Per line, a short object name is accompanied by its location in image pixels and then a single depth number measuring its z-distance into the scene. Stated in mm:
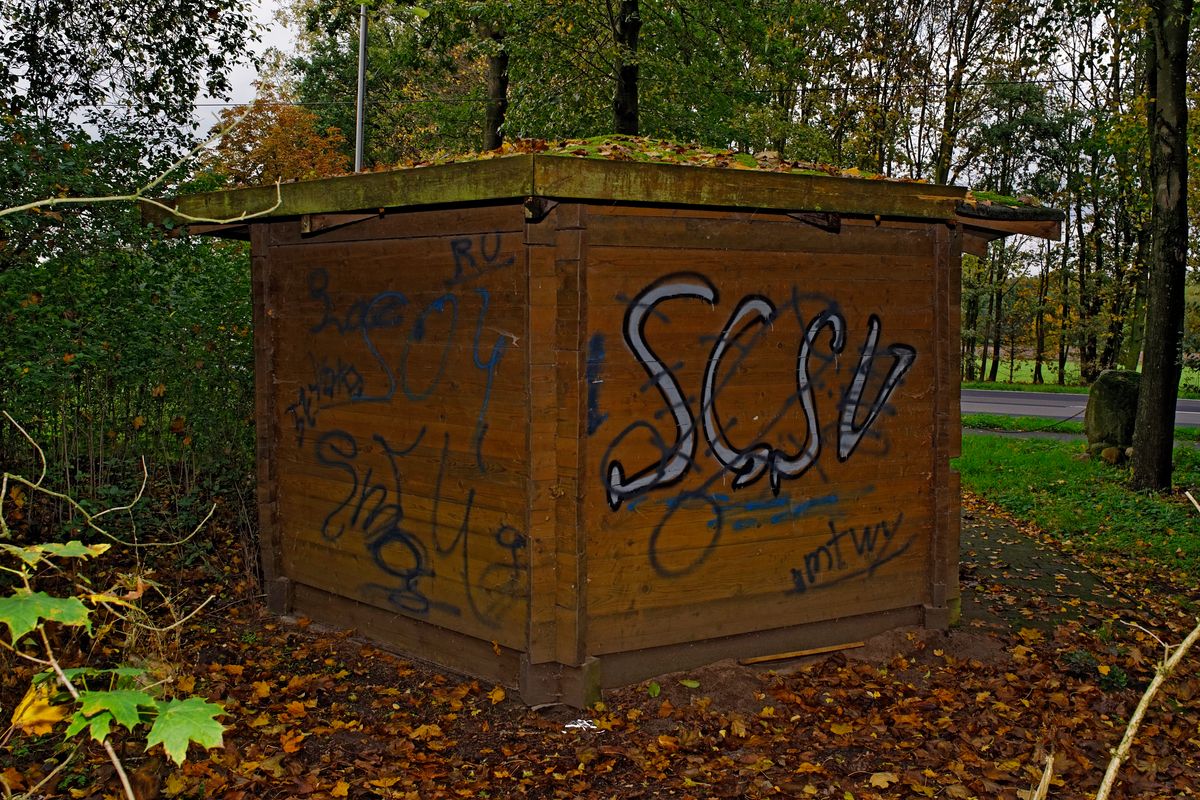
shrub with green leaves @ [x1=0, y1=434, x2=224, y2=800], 1852
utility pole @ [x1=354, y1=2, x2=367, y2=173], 13739
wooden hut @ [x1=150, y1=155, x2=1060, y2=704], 4953
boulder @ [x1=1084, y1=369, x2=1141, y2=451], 13633
